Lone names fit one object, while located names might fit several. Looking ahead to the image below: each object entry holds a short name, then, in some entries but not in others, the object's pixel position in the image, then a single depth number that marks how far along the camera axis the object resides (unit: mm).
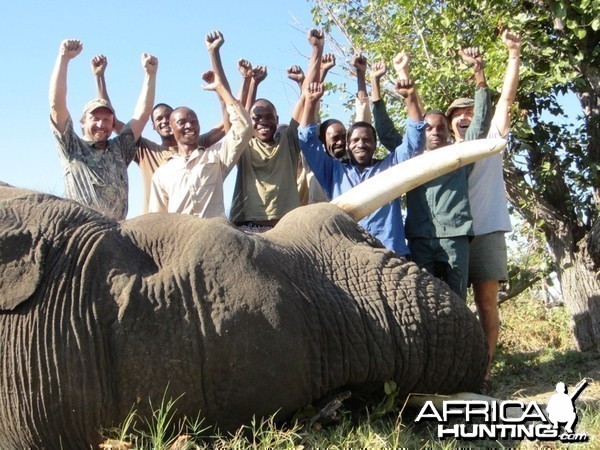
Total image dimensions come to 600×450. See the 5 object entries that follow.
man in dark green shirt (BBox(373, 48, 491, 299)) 5852
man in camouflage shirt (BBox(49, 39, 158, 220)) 5848
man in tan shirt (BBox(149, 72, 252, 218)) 5926
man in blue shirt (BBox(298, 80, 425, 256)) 5773
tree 8312
